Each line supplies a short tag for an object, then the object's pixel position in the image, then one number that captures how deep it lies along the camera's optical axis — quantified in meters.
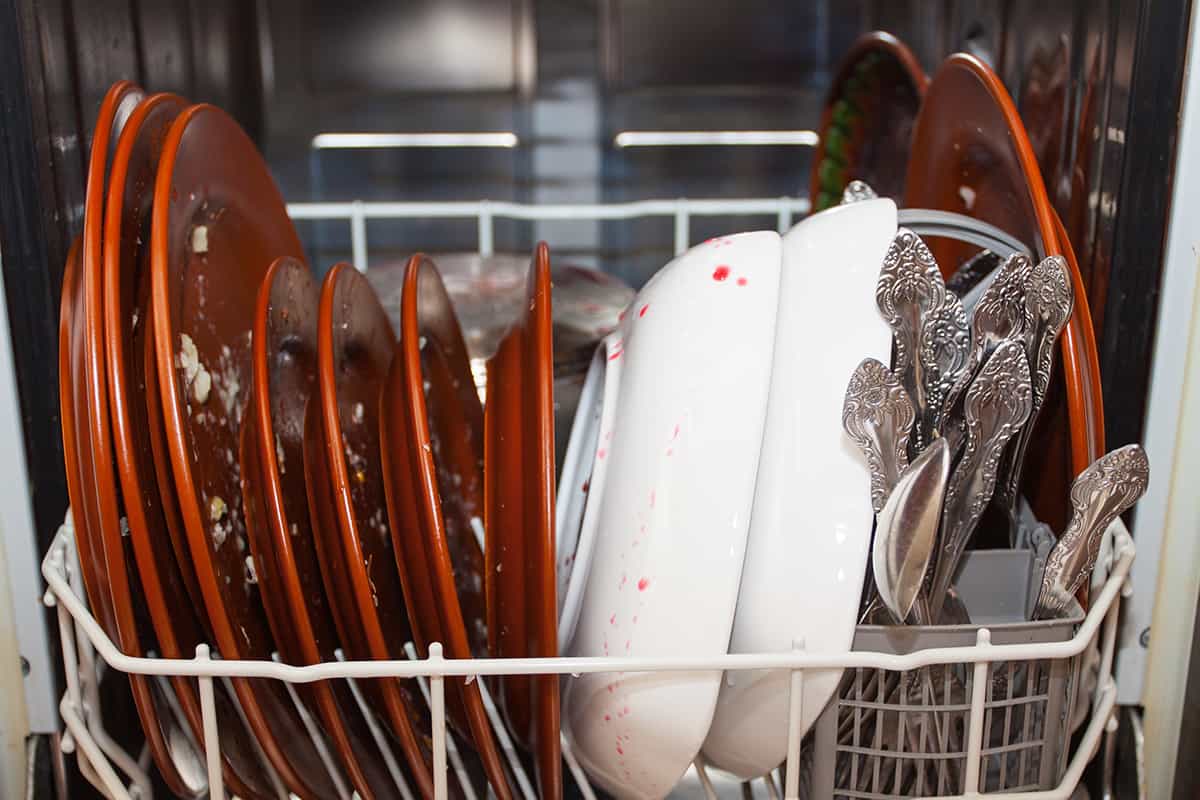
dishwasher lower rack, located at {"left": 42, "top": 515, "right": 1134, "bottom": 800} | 0.50
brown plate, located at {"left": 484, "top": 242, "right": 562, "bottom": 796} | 0.50
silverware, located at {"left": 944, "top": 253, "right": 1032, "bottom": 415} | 0.51
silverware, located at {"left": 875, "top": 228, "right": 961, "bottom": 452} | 0.49
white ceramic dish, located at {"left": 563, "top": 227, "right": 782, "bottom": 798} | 0.49
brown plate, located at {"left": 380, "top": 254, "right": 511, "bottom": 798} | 0.52
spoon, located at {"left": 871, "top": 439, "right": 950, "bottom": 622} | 0.46
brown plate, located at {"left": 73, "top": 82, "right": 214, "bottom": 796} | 0.49
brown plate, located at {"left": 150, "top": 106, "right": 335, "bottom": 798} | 0.50
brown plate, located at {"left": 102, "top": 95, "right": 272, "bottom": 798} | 0.49
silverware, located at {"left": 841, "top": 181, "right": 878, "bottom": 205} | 0.66
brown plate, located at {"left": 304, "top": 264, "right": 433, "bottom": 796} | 0.52
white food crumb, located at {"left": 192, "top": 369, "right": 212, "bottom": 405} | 0.58
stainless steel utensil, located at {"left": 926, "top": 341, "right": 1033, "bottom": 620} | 0.50
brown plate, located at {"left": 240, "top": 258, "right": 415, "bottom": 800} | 0.53
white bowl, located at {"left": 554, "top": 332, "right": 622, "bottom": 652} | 0.55
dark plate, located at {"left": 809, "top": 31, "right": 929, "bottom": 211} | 1.00
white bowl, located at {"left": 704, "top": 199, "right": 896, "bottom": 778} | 0.49
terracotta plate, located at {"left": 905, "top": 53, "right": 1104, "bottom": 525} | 0.53
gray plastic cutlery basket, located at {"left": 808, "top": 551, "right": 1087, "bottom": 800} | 0.52
